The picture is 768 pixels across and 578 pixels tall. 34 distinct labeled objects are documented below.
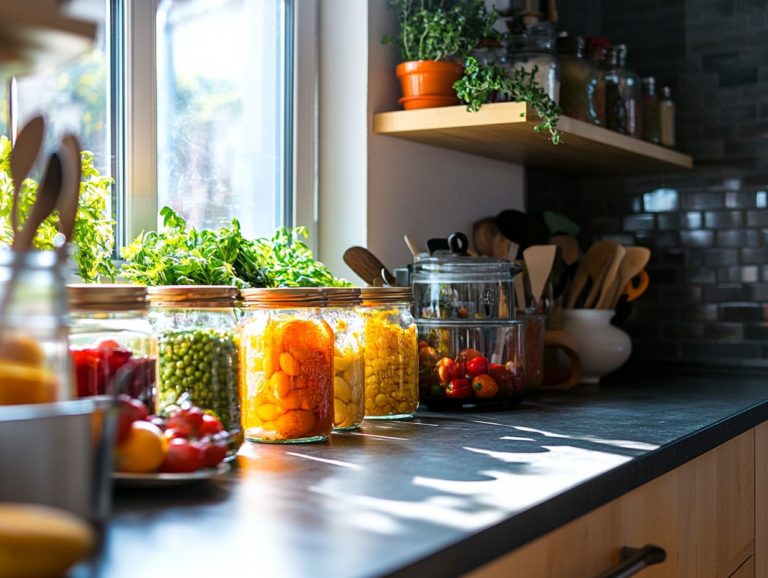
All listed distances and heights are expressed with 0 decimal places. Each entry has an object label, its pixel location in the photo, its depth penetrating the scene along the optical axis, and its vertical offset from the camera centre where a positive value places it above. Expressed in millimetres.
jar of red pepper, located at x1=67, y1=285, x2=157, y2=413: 1148 -76
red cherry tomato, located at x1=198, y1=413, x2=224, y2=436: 1155 -173
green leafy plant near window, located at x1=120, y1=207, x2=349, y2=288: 1589 +22
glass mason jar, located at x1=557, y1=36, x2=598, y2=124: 2246 +413
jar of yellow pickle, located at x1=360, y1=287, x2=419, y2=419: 1686 -144
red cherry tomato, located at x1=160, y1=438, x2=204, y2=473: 1082 -194
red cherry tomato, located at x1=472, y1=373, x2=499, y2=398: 1801 -201
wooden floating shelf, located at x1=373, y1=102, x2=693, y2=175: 2008 +282
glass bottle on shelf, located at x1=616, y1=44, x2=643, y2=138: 2412 +415
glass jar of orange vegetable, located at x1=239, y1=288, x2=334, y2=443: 1419 -134
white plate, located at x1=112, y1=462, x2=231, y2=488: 1044 -208
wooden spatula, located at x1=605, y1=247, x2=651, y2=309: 2461 +0
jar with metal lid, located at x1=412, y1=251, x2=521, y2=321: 1864 -32
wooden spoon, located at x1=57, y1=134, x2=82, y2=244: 1123 +102
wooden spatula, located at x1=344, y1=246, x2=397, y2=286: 1926 +13
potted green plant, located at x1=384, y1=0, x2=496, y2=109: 2066 +453
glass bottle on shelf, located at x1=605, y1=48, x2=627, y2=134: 2395 +390
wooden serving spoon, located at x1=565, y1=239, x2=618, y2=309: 2447 -4
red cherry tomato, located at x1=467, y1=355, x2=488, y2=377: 1808 -167
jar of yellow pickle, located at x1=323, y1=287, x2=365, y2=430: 1533 -134
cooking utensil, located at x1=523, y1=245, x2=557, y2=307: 2178 +9
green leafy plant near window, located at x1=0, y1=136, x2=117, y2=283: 1347 +74
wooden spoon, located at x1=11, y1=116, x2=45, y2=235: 1270 +154
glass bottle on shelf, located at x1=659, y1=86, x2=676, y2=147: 2615 +382
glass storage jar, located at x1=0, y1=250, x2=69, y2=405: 870 -47
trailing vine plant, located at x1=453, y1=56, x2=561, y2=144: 1943 +342
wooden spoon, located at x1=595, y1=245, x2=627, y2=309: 2420 -20
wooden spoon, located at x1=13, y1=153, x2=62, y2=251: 1177 +89
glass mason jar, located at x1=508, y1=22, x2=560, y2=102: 2123 +445
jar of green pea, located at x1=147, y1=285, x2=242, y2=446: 1287 -101
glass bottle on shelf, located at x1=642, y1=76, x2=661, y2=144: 2574 +392
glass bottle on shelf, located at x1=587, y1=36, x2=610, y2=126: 2299 +473
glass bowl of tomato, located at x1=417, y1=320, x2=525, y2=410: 1800 -164
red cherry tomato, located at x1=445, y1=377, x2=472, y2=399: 1792 -205
